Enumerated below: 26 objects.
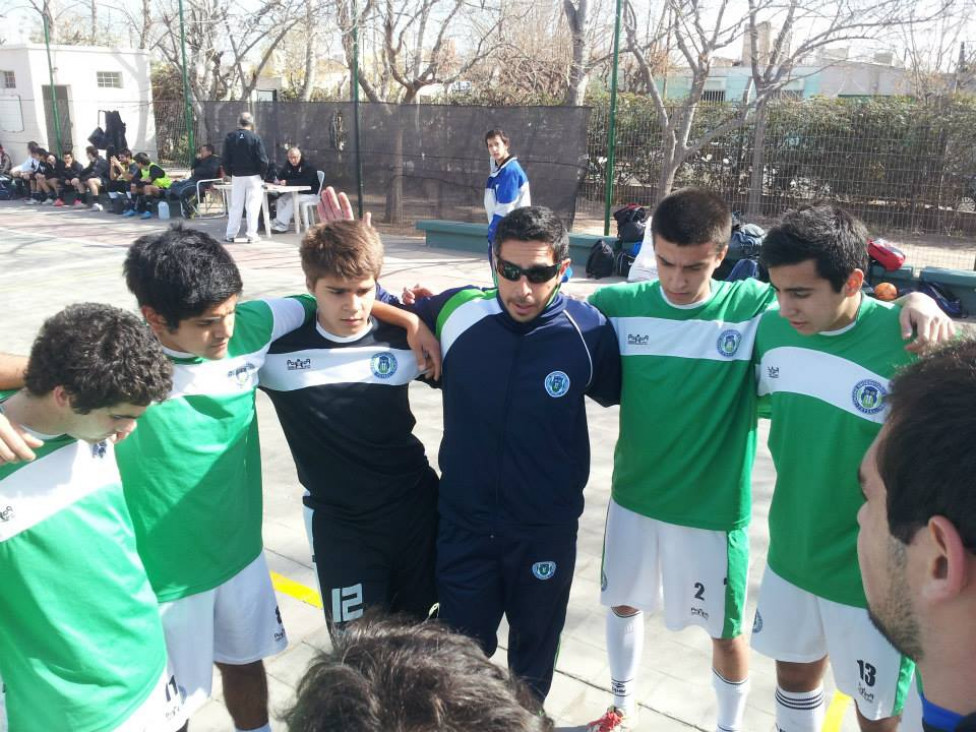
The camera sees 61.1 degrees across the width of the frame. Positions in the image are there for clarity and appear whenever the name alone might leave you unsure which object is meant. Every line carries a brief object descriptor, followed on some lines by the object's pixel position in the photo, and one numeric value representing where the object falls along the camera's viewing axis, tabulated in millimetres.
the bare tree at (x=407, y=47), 16516
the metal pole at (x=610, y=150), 11732
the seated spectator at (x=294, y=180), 15578
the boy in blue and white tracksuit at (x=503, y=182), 10789
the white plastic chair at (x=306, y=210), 15484
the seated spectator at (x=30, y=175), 21125
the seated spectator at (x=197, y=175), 17344
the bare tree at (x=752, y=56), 11719
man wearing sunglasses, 2703
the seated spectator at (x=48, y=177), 20625
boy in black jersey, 2760
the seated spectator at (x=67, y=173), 20484
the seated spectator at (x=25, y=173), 21266
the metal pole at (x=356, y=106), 14219
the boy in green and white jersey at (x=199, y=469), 2461
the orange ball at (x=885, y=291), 8874
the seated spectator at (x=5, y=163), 23150
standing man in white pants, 14102
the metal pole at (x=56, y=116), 22000
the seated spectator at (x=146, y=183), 18047
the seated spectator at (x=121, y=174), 18672
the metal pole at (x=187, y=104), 17169
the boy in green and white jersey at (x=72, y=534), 1964
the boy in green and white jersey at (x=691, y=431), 2848
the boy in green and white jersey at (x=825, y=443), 2541
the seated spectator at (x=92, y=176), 19859
